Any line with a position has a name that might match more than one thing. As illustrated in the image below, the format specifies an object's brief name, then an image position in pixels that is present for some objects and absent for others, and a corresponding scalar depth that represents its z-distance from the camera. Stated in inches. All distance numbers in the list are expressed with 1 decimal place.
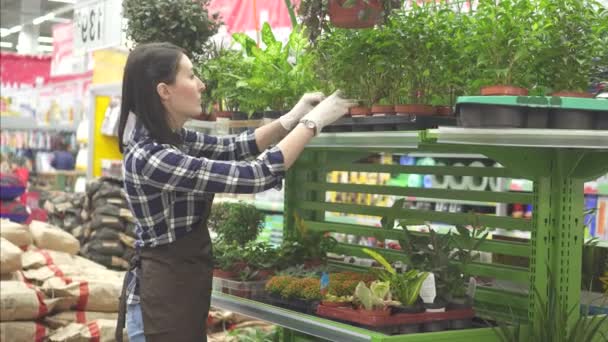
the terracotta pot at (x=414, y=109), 93.4
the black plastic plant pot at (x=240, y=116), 125.3
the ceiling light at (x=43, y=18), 367.4
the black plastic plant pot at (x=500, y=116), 81.8
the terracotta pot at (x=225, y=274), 122.1
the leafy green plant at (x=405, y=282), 93.4
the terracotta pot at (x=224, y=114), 129.0
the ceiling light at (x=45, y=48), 487.2
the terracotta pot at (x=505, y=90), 84.1
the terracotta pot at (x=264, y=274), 120.8
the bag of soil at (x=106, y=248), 261.0
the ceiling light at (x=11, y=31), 424.8
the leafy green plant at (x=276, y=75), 117.1
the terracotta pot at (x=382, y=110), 95.7
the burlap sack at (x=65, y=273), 198.1
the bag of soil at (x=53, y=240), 225.6
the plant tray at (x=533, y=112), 81.9
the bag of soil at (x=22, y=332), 177.8
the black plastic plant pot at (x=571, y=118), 83.1
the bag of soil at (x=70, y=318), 184.4
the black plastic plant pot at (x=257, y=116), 121.3
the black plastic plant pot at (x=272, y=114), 116.3
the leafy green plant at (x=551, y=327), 94.2
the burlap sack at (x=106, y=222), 262.8
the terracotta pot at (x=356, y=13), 95.8
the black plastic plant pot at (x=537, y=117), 83.1
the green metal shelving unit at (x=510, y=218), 84.0
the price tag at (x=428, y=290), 93.9
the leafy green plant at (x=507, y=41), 85.2
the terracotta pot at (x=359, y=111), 99.2
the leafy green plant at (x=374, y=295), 91.7
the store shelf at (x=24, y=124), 447.9
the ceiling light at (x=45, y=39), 446.5
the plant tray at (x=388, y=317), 89.0
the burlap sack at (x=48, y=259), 208.4
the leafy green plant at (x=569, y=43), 85.4
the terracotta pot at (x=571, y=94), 85.6
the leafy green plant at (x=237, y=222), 138.3
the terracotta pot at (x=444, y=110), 96.0
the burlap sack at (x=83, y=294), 187.5
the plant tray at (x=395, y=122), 92.4
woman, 90.4
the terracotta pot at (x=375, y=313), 89.0
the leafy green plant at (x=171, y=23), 137.2
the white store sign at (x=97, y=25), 248.8
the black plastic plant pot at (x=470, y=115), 82.6
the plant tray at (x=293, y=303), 100.9
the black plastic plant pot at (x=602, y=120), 83.9
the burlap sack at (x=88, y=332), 170.7
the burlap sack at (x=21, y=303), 178.7
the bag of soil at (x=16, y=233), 213.6
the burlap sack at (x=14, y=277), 194.4
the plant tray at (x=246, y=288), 117.3
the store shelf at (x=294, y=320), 88.4
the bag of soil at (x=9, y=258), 191.3
